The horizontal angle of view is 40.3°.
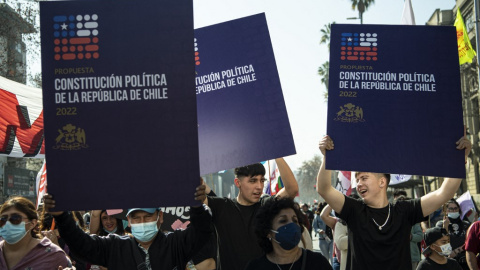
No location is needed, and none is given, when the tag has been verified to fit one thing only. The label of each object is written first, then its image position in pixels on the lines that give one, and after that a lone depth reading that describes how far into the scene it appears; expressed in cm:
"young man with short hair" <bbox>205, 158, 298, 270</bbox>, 557
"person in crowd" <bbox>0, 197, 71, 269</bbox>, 517
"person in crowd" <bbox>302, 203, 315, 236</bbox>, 2617
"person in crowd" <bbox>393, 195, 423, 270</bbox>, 1033
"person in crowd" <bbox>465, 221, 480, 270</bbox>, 781
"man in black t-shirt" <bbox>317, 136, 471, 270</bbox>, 522
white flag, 953
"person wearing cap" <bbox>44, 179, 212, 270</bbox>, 438
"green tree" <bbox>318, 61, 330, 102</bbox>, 5024
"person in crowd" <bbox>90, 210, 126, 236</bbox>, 747
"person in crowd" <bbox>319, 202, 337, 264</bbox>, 1588
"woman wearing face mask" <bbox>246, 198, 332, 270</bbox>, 423
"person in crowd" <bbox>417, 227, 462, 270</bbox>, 715
